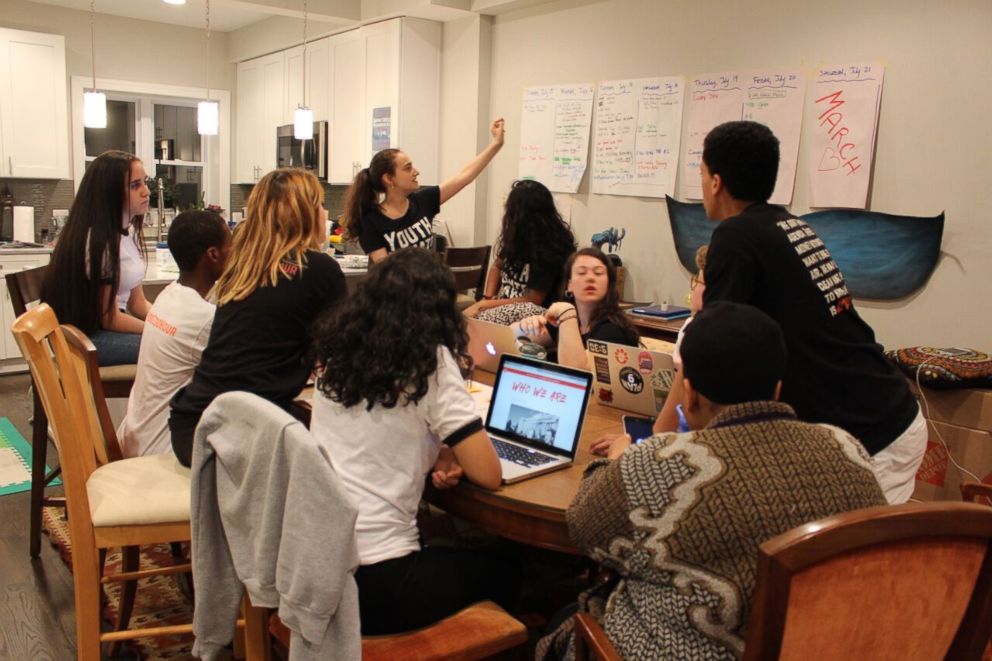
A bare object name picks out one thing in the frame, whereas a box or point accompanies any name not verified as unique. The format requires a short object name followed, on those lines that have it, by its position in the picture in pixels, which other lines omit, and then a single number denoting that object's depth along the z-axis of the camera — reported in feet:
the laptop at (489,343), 8.90
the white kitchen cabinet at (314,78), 21.80
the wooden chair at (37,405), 9.92
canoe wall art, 11.34
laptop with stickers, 7.30
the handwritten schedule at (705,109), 13.55
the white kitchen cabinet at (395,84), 18.98
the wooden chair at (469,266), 15.38
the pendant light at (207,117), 18.99
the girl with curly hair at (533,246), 12.58
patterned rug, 8.22
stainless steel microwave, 22.12
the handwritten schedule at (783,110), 12.70
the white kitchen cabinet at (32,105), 20.02
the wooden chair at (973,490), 6.90
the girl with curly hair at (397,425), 5.68
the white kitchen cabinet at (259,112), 24.17
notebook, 13.64
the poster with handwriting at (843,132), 11.84
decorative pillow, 9.96
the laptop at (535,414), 6.34
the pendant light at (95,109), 17.98
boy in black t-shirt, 6.12
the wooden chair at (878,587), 3.60
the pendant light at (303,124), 18.75
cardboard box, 9.98
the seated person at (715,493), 4.05
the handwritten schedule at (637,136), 14.62
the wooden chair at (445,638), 5.42
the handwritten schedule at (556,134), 16.38
